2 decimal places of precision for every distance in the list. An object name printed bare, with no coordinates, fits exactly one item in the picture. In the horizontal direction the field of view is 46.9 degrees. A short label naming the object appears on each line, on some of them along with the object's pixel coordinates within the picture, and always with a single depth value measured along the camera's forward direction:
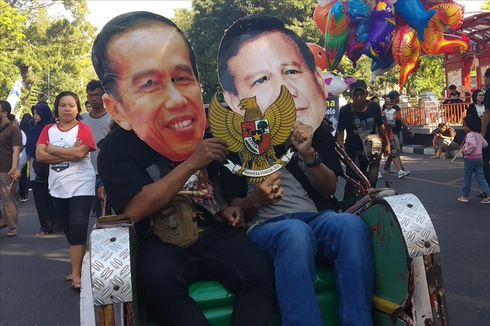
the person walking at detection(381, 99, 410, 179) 9.83
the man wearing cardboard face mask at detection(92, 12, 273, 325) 2.24
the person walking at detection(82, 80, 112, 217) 4.50
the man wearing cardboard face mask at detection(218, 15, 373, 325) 2.28
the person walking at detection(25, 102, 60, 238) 6.32
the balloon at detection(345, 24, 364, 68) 10.37
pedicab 2.01
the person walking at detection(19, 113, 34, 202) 10.47
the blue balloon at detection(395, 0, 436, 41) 10.05
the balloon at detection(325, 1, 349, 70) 9.99
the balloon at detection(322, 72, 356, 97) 8.23
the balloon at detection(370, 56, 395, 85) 11.38
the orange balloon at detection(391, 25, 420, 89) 10.32
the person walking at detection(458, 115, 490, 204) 7.45
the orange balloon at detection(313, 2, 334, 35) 10.69
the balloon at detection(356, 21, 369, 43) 10.18
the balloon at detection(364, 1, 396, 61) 10.16
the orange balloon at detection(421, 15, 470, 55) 10.49
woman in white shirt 4.48
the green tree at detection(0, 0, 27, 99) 15.77
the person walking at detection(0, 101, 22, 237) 6.80
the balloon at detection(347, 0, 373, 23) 9.83
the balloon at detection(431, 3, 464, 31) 10.33
